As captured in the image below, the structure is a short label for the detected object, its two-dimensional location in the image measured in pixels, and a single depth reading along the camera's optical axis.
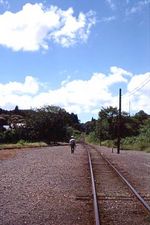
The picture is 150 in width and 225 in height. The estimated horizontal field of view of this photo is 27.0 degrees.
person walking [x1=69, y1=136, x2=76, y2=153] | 28.86
